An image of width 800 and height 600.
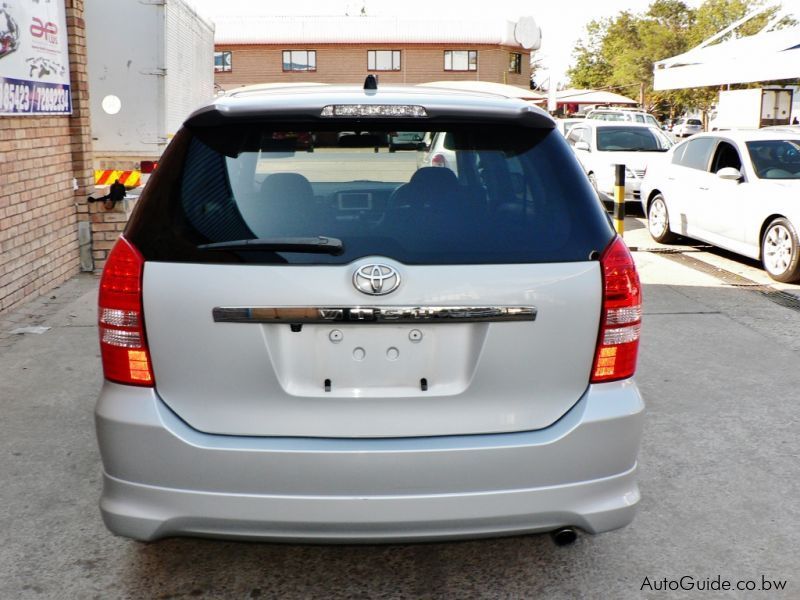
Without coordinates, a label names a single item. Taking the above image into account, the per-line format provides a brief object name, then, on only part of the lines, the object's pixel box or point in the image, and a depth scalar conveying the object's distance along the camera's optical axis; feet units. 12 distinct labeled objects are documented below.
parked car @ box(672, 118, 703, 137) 172.35
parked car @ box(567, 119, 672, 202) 51.21
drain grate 28.17
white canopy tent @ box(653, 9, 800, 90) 49.06
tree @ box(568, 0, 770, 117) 213.25
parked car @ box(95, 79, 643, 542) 8.67
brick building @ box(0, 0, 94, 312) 24.53
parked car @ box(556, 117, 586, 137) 87.43
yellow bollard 35.22
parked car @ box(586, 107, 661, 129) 104.99
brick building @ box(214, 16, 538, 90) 185.98
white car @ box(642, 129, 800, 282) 31.09
